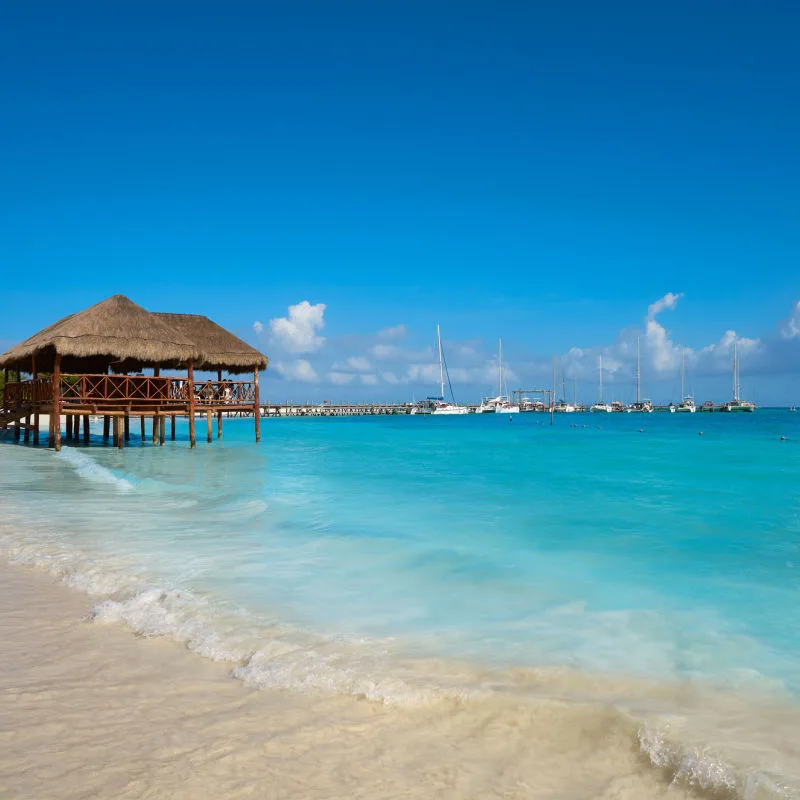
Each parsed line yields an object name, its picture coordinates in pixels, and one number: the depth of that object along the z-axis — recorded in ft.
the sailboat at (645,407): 363.39
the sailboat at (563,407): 368.64
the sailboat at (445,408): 324.19
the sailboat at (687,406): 365.61
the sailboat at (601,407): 388.37
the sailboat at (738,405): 343.87
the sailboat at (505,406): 335.88
